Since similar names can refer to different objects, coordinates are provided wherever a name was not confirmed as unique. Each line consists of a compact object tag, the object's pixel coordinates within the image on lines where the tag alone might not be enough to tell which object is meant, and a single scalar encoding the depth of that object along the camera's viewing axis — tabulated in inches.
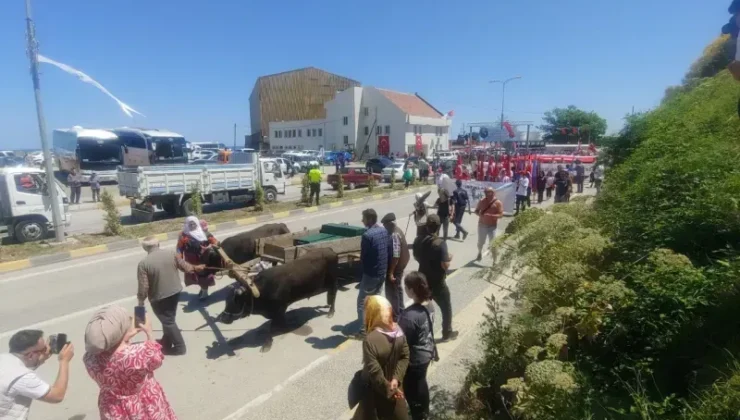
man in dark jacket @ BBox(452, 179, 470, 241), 455.8
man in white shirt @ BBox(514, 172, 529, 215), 597.0
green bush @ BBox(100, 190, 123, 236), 484.1
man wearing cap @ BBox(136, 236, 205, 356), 201.2
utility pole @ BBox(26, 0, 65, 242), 414.9
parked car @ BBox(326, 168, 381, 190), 1043.9
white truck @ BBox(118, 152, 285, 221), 586.9
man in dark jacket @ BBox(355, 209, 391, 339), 214.1
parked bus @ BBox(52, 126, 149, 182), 1101.1
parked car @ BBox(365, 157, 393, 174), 1225.0
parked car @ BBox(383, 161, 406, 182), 1155.9
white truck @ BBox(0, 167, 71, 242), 453.1
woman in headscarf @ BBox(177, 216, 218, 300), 261.0
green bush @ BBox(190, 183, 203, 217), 592.7
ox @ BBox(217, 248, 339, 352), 217.9
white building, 2209.6
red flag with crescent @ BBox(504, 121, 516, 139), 1270.9
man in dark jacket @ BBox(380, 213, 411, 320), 222.7
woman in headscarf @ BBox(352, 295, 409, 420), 118.3
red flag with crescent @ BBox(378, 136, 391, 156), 2220.4
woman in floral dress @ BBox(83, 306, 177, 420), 110.3
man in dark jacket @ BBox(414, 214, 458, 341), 204.1
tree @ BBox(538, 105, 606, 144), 2647.6
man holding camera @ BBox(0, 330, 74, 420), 107.3
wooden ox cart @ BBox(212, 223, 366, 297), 256.4
